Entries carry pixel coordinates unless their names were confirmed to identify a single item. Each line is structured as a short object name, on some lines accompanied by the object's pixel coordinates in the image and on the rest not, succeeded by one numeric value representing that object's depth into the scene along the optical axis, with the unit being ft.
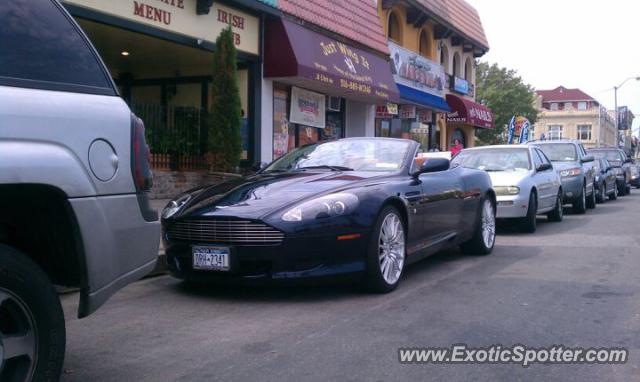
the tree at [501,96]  144.36
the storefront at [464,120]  86.74
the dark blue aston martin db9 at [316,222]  16.88
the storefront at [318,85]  46.37
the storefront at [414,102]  68.74
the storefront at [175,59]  36.70
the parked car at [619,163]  72.02
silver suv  8.95
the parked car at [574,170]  46.60
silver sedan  33.83
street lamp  172.15
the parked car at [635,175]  91.57
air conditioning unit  58.80
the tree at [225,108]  39.93
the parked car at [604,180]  58.90
